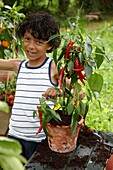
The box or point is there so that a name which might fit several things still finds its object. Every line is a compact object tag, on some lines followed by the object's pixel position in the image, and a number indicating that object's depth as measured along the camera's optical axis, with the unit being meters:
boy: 1.75
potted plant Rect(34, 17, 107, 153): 1.44
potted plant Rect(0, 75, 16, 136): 2.30
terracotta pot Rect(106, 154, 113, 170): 1.40
